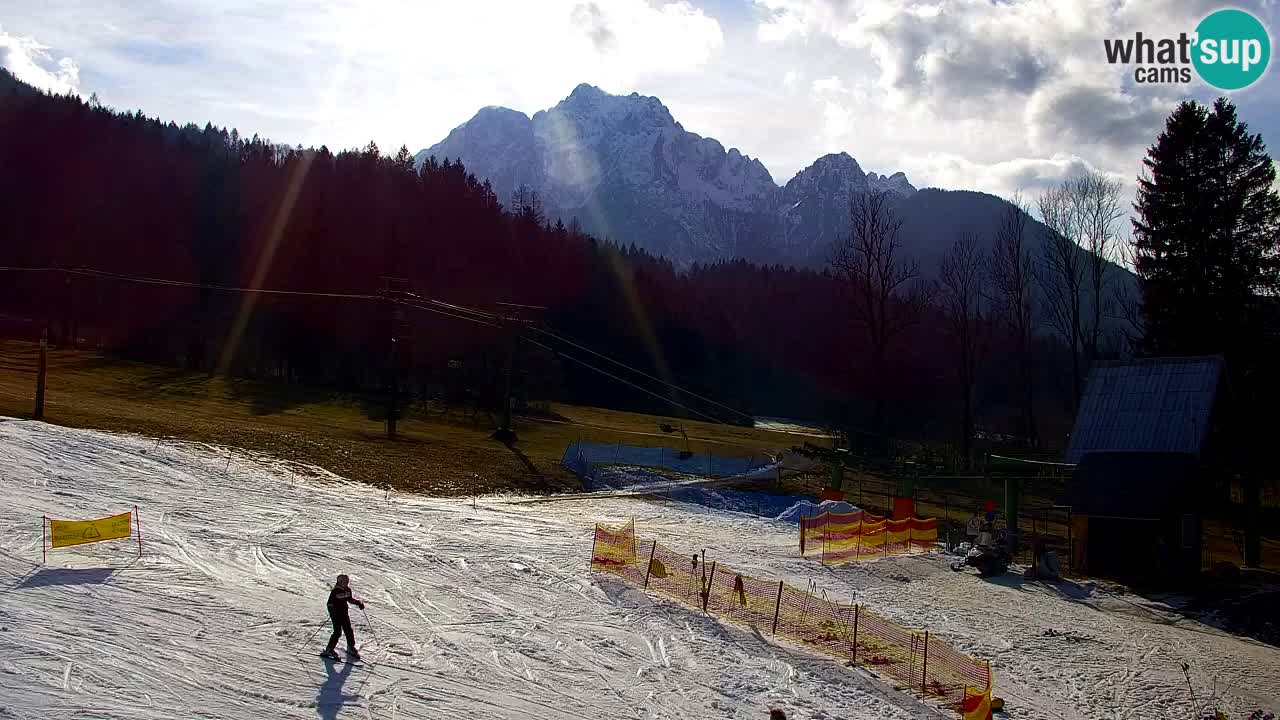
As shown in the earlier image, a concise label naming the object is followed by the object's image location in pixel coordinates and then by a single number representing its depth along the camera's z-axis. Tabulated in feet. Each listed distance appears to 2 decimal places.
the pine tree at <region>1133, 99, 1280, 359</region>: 147.33
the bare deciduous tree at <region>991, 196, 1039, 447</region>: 217.36
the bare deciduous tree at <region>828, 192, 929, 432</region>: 205.34
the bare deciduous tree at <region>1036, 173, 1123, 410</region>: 205.36
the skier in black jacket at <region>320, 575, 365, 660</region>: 56.59
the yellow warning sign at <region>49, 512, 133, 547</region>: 69.05
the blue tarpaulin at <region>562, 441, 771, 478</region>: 161.07
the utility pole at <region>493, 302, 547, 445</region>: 166.01
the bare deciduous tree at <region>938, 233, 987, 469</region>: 214.69
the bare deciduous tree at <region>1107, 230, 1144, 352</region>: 166.20
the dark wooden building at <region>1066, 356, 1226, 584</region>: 102.12
